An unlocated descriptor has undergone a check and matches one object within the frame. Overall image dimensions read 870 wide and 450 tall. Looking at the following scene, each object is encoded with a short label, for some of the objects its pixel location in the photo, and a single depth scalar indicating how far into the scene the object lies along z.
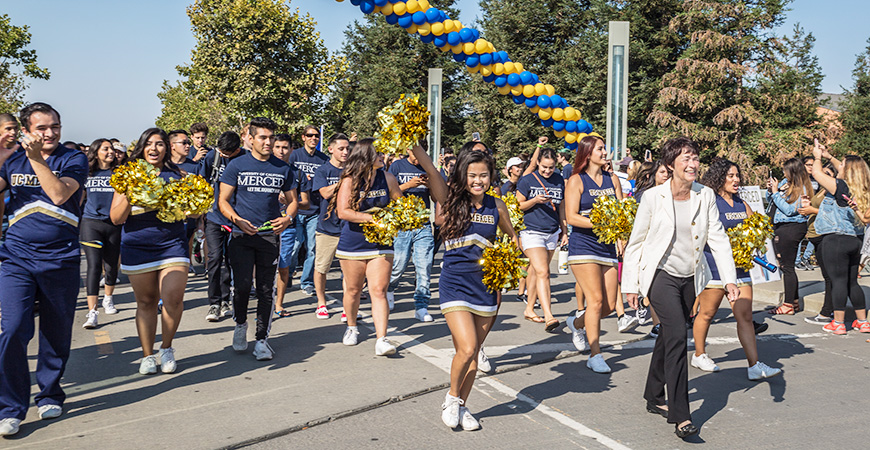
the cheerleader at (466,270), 4.84
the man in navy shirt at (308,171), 10.02
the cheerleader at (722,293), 6.10
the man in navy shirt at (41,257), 4.78
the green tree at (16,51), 31.07
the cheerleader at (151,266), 5.99
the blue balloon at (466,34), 12.67
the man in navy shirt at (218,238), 8.66
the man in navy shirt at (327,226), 8.52
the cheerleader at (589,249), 6.49
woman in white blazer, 5.14
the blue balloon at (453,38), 12.55
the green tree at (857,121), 36.66
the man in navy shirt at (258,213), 6.54
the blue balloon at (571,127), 13.77
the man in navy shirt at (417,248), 8.72
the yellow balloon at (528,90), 13.48
